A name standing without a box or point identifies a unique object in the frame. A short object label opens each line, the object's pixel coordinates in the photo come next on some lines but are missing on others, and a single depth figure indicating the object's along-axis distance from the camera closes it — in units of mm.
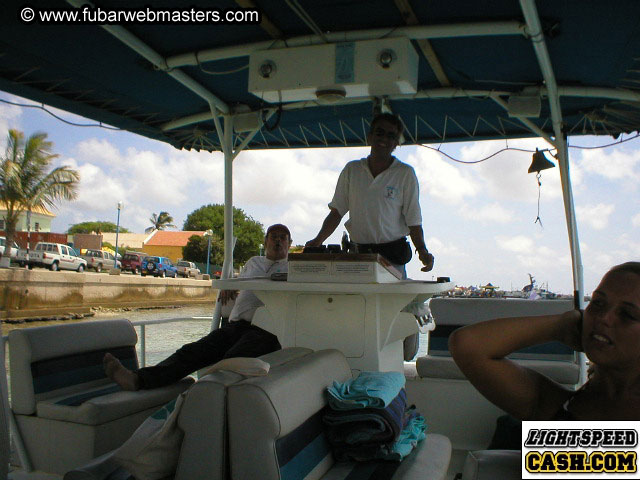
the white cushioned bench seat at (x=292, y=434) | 1480
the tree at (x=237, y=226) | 51312
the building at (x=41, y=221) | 49606
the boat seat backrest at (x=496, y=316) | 3785
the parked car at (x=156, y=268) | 37212
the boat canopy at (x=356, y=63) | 3605
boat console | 2426
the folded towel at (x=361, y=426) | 1840
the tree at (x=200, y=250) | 48912
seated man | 2920
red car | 37469
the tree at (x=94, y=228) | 76812
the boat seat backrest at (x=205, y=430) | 1517
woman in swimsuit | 1151
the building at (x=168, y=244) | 58250
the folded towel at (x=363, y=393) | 1861
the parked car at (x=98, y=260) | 36469
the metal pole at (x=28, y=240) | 33794
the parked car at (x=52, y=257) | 28859
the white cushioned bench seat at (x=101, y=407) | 2535
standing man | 3162
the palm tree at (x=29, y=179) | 27641
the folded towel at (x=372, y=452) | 1872
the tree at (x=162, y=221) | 75938
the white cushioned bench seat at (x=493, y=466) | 1102
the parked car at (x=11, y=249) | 27078
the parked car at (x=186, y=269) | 40500
